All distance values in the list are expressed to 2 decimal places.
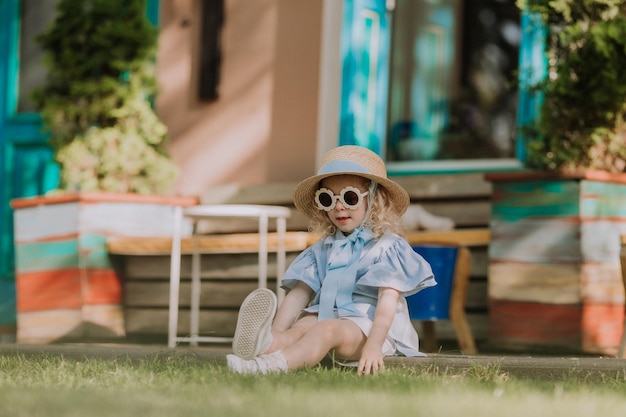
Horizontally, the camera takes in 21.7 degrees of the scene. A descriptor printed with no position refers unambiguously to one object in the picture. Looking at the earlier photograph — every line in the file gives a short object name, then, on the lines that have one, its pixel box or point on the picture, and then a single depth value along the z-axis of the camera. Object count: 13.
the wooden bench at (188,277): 9.42
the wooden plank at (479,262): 8.56
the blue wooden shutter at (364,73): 10.65
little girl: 5.62
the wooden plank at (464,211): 9.12
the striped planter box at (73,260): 9.81
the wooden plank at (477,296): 8.55
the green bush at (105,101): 10.36
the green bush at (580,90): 7.73
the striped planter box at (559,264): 7.69
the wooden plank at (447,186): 9.25
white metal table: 8.48
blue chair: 7.88
